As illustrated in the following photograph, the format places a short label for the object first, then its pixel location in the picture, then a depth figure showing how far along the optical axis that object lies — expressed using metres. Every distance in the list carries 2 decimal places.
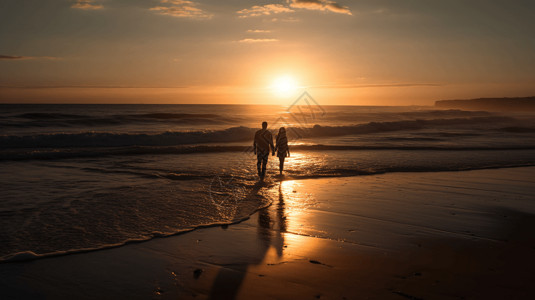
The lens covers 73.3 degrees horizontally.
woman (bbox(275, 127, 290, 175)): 12.54
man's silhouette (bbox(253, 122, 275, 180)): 11.70
